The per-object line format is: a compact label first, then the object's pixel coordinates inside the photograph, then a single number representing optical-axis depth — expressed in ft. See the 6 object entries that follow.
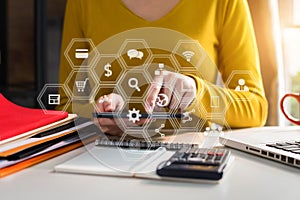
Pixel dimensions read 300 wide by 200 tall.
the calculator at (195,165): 1.63
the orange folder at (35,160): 1.82
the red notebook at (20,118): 2.05
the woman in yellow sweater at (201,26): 3.18
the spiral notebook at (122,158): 1.75
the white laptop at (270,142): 1.96
